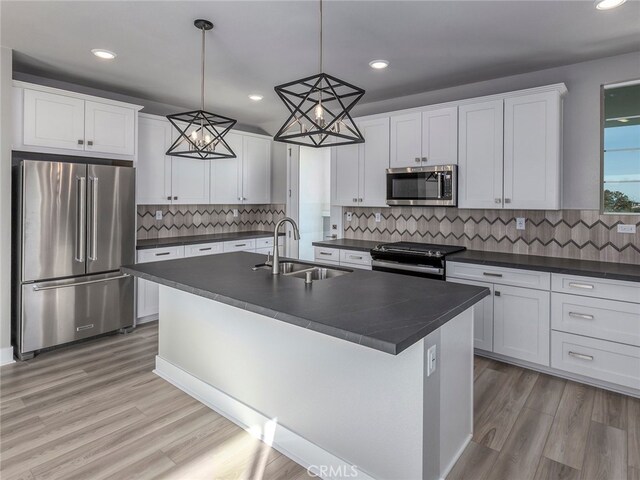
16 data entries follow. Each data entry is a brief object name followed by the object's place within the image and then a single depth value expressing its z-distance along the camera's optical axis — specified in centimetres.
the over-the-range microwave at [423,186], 386
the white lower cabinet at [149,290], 433
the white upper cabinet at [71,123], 342
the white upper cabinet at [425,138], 388
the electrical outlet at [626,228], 325
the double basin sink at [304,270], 281
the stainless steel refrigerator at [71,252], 341
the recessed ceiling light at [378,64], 346
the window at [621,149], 330
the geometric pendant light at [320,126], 189
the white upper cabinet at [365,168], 440
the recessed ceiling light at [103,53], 325
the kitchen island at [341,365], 170
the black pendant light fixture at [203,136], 271
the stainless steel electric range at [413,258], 364
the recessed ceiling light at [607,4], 239
